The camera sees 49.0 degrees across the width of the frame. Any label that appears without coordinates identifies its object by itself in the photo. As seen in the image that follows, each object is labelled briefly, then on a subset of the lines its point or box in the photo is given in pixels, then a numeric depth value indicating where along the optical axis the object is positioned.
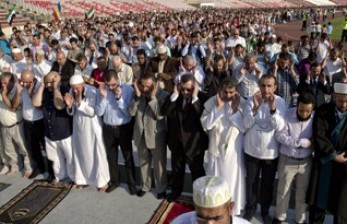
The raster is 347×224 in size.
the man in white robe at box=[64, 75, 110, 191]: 5.08
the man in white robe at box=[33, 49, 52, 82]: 8.31
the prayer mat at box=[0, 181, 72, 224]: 4.95
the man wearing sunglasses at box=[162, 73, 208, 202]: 4.55
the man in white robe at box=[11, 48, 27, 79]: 8.20
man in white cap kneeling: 2.05
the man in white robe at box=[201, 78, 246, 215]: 4.34
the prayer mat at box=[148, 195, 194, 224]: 4.78
